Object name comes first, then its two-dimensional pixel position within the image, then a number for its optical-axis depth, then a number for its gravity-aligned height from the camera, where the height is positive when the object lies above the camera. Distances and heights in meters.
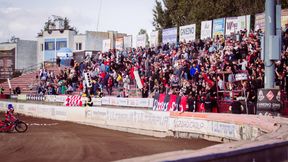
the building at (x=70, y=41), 74.44 +8.08
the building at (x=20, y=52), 79.46 +6.43
